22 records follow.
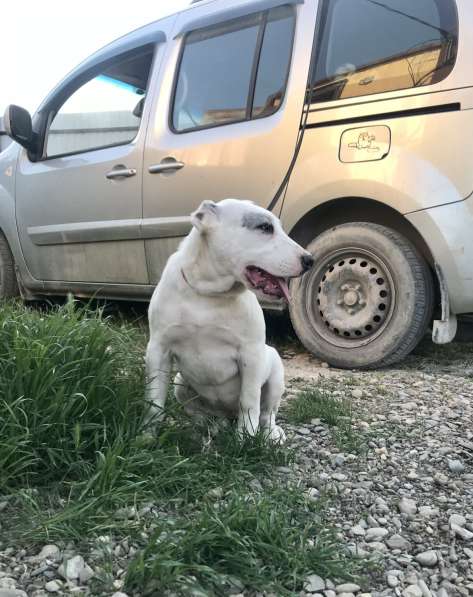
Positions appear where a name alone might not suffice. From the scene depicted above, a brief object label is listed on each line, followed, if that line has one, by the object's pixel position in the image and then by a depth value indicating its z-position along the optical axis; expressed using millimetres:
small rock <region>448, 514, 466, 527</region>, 1866
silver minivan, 3291
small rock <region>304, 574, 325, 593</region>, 1476
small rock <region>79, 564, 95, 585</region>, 1434
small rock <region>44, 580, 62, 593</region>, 1394
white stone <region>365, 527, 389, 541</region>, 1771
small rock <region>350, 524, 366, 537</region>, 1783
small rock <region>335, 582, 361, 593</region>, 1485
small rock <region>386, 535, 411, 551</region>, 1729
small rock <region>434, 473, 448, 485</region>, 2164
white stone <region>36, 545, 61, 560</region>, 1497
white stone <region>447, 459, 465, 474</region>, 2271
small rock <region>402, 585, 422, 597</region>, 1502
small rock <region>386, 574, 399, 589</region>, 1539
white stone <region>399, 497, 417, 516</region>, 1936
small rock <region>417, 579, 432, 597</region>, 1512
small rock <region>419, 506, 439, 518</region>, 1920
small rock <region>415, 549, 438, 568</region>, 1650
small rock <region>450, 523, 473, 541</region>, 1789
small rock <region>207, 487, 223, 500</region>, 1816
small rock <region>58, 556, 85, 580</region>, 1438
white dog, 2391
